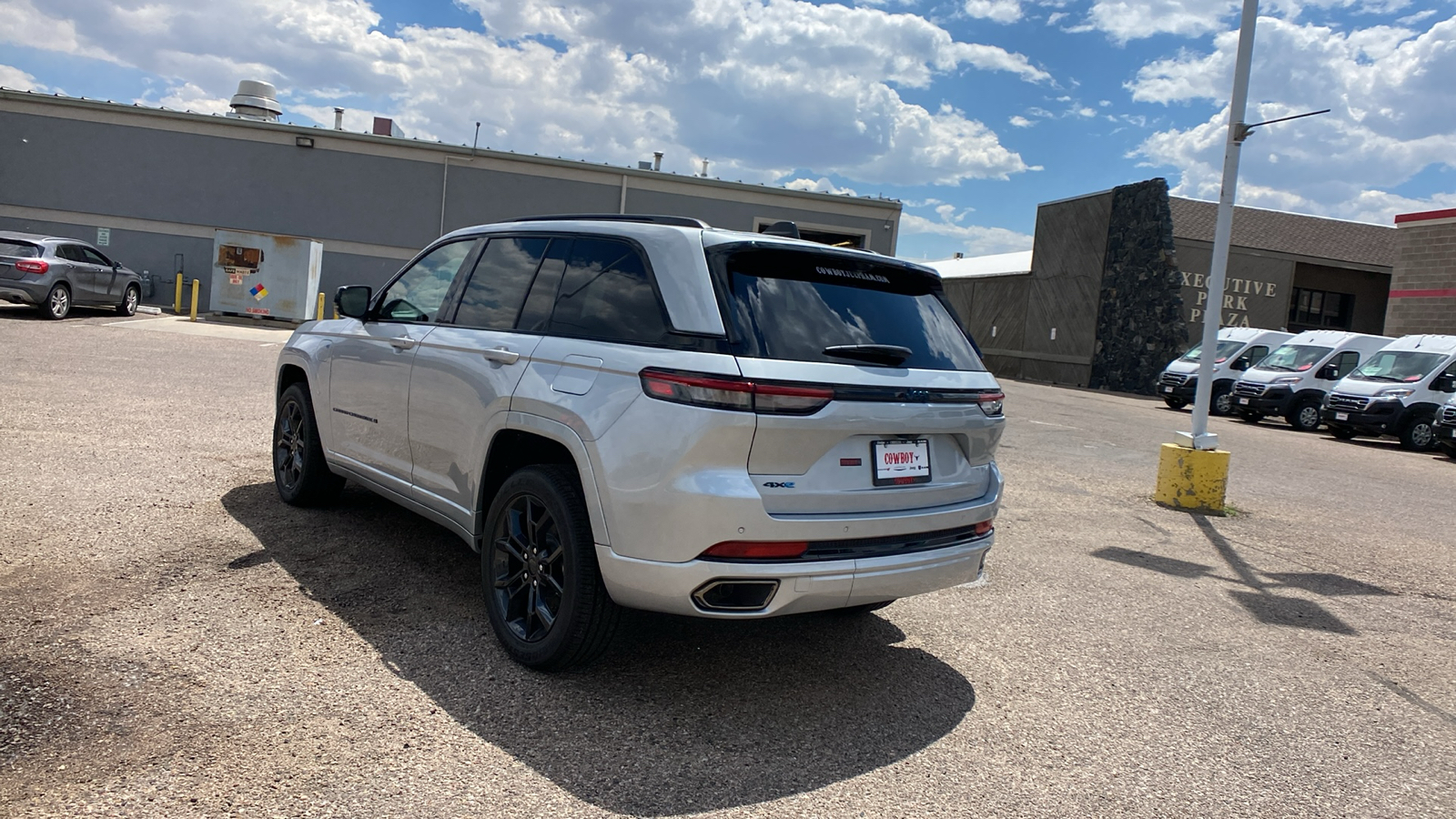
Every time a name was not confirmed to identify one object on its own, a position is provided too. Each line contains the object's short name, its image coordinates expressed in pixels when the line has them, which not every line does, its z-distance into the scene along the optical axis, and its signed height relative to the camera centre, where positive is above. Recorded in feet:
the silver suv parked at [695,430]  10.60 -1.08
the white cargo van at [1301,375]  70.54 +1.80
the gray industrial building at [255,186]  89.81 +10.92
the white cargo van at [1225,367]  77.71 +1.96
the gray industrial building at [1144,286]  104.42 +12.67
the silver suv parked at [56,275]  58.44 -0.04
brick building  93.45 +13.44
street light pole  27.58 +5.49
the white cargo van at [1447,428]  53.98 -0.71
